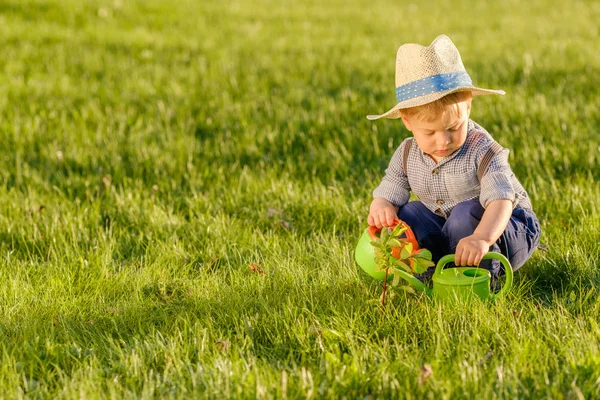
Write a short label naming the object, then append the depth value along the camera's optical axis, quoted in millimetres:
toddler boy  6076
